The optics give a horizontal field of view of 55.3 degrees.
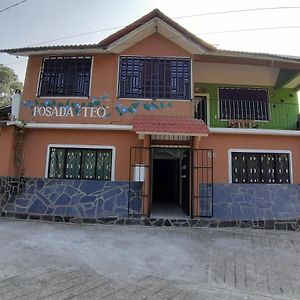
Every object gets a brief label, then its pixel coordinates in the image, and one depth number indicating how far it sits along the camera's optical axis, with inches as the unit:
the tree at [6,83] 1058.7
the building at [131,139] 394.0
